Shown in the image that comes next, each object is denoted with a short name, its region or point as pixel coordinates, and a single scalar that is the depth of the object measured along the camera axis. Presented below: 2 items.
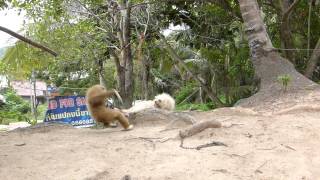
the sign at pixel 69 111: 11.27
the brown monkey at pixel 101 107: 6.86
